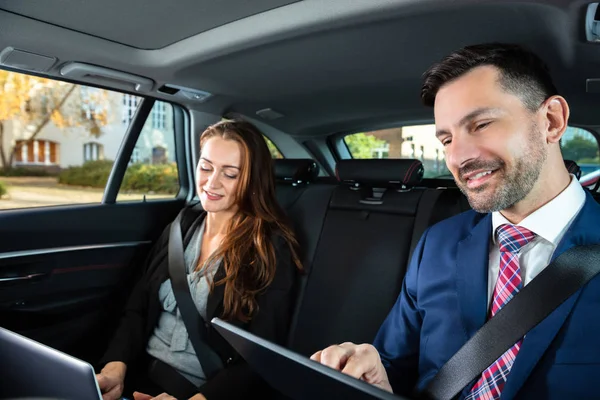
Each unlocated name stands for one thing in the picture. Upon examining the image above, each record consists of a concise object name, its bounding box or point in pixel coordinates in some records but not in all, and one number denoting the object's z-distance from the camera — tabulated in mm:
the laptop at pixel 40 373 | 752
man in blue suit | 1016
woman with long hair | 1733
